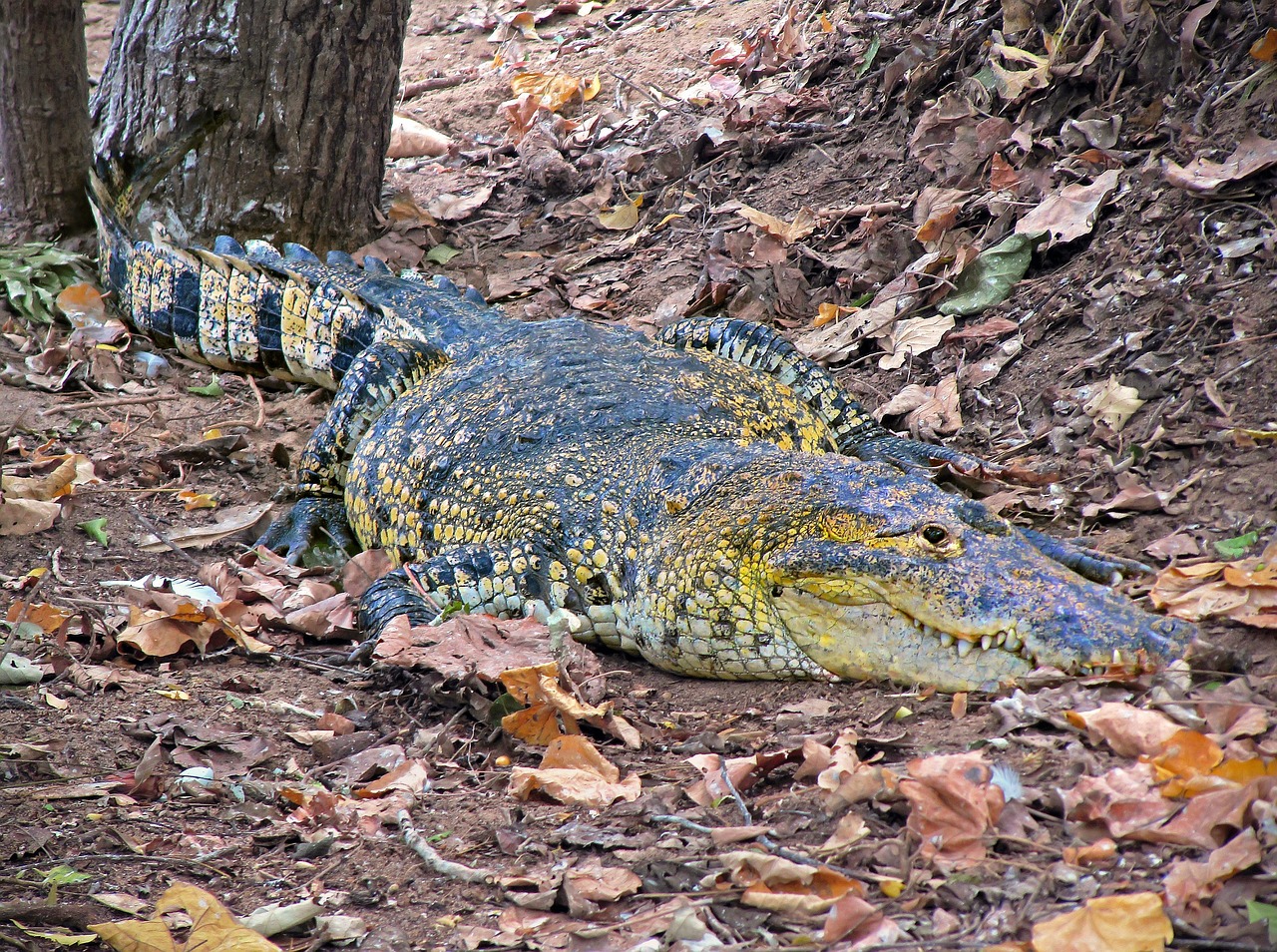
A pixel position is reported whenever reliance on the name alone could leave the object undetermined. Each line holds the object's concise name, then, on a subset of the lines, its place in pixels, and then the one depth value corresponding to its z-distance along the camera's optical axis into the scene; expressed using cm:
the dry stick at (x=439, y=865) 459
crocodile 564
